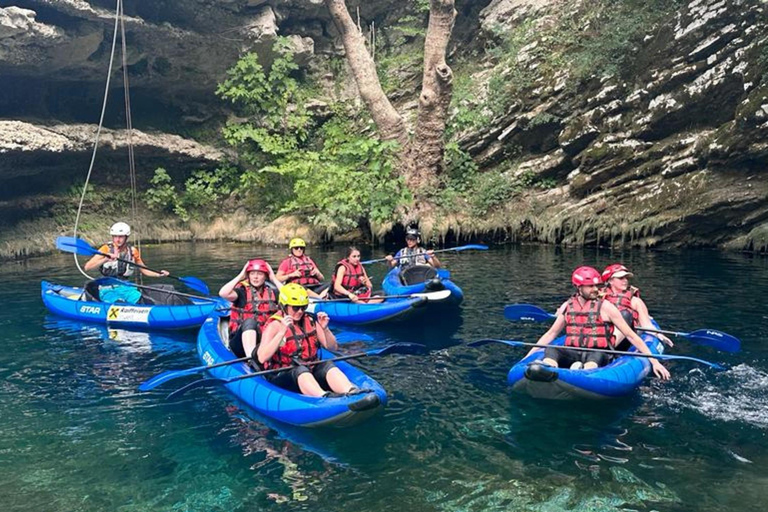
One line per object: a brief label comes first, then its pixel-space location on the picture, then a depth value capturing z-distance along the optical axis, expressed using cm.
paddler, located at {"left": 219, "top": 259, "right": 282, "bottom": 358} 742
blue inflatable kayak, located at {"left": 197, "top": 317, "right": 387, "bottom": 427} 557
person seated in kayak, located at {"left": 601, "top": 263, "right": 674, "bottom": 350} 761
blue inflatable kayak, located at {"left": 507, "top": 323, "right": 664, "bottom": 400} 601
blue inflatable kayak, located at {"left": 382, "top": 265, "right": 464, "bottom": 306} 1002
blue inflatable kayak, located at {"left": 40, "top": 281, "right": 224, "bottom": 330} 977
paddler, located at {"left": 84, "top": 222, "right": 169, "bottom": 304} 1066
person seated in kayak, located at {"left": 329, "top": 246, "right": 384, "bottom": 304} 1040
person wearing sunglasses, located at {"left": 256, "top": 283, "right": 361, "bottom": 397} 610
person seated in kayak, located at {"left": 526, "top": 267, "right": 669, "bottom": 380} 652
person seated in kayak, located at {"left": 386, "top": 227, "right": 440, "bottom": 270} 1145
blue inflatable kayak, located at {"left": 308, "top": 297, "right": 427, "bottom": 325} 956
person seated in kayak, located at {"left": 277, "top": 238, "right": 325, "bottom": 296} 1038
